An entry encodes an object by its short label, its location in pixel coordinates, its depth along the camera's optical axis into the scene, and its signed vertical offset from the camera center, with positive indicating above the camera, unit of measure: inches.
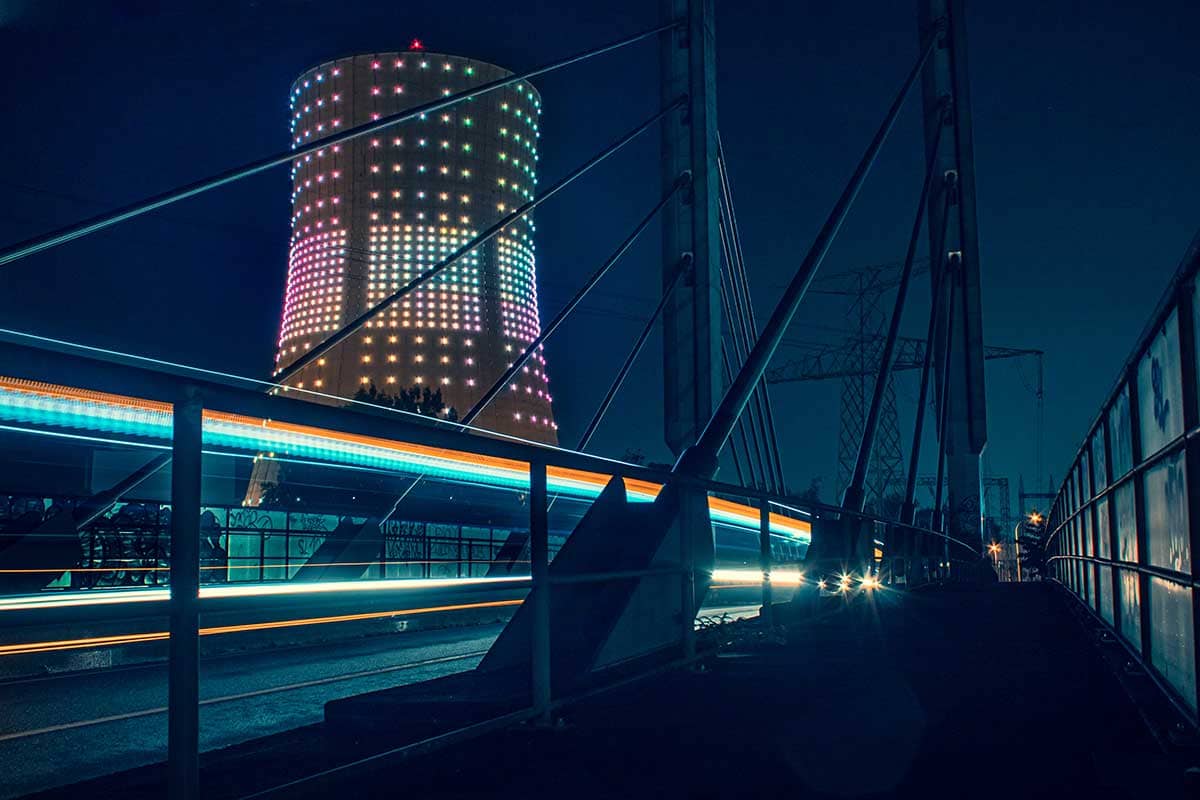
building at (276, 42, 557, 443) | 1524.4 +383.5
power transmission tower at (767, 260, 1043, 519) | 2573.8 +345.9
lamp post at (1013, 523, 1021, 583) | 3307.8 -69.0
